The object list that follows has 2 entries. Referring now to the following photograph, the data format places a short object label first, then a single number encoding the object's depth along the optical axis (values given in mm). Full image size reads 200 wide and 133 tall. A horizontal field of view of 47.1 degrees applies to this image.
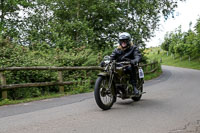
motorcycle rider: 6275
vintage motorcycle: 5441
